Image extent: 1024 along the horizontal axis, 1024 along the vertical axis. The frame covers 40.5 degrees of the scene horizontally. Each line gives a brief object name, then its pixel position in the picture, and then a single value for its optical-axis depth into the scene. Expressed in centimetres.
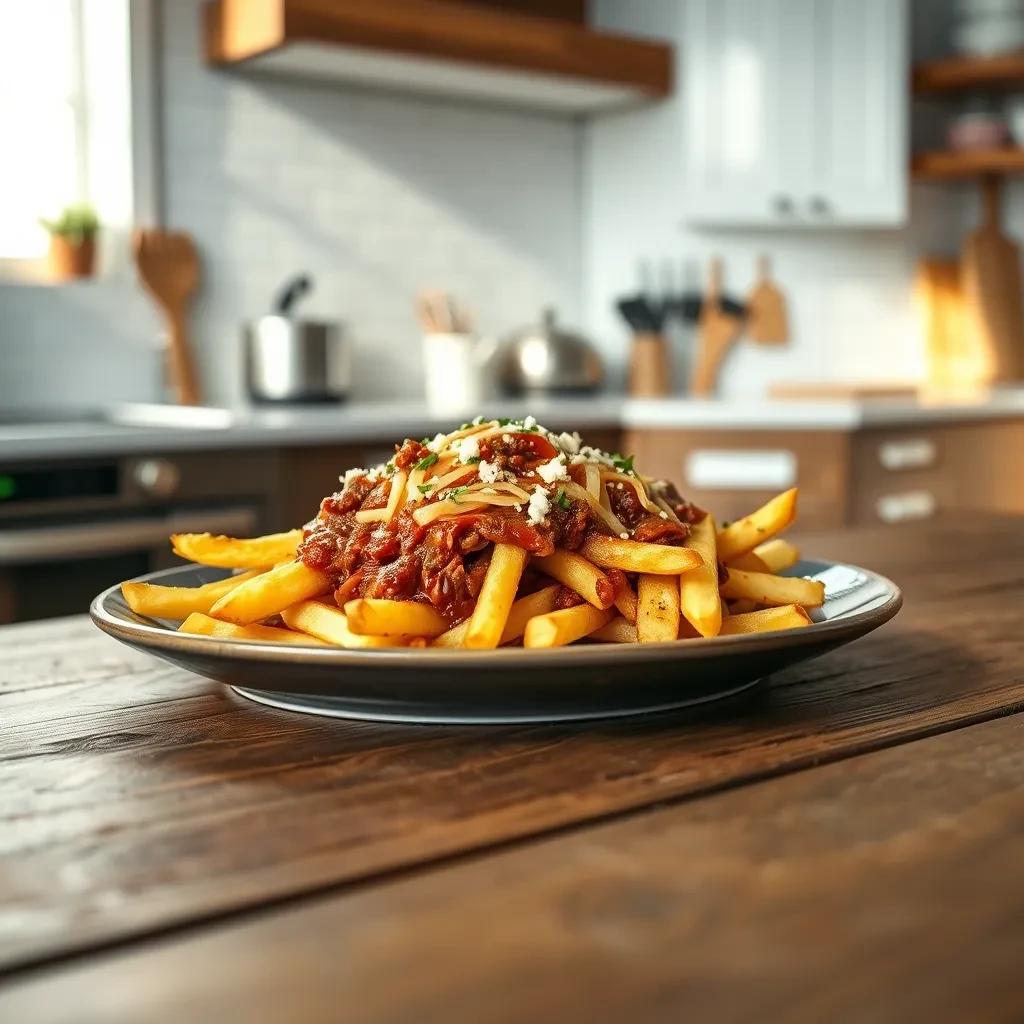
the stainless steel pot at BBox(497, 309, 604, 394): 403
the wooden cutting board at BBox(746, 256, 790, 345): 436
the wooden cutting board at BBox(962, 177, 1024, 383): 457
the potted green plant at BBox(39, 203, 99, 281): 332
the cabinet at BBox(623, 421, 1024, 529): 353
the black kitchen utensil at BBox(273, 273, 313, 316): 343
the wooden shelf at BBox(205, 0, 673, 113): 331
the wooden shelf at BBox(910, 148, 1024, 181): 429
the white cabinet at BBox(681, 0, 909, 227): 401
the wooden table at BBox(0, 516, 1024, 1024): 51
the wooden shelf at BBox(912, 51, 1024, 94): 421
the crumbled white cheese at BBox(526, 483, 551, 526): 87
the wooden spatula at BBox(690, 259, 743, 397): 434
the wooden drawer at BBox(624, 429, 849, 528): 352
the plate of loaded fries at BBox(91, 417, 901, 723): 81
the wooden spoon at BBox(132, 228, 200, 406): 351
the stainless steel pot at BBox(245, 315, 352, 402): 347
